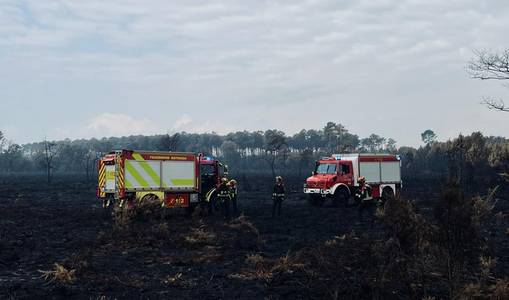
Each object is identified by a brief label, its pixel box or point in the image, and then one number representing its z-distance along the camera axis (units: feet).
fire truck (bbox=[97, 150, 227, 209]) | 61.87
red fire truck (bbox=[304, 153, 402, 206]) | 78.79
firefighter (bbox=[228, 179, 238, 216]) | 63.72
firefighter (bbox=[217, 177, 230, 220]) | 62.39
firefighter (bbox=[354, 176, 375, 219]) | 58.13
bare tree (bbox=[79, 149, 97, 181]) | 369.30
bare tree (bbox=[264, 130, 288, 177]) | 189.02
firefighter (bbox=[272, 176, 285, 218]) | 64.08
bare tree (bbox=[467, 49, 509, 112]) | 60.54
